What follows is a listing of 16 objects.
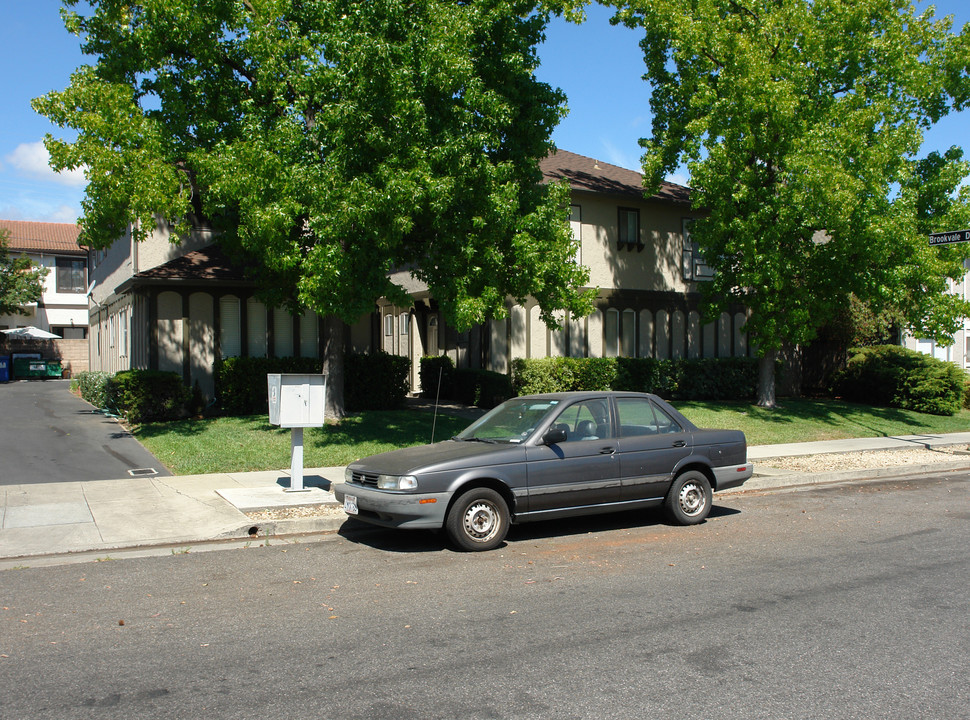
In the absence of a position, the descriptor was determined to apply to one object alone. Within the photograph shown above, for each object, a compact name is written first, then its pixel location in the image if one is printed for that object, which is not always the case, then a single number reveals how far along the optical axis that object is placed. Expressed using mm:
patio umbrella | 40450
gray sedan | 7676
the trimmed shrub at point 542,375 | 19594
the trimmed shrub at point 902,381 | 22078
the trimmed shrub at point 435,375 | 22094
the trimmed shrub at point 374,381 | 18578
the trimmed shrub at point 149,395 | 16266
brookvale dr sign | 14031
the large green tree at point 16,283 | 40688
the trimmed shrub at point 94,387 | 19562
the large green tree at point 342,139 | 12070
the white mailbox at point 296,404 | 10242
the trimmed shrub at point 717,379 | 22094
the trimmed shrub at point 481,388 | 19625
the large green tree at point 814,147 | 16984
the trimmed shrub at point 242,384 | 17578
